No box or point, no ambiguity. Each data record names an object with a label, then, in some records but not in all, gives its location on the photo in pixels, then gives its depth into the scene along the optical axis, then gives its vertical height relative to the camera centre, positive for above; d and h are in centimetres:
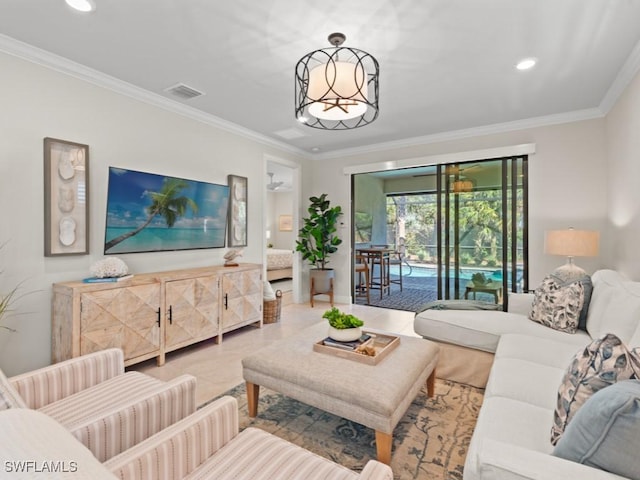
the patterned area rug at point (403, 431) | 172 -121
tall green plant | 541 +10
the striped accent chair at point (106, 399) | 122 -76
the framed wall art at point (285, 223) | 1017 +48
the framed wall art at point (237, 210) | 424 +37
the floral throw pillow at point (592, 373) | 102 -45
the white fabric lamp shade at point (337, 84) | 196 +97
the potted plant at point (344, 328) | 215 -61
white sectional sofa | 94 -73
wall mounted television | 304 +26
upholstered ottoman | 159 -79
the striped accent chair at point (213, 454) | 71 -76
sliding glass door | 423 +15
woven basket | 436 -101
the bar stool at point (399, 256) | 715 -43
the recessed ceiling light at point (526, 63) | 262 +149
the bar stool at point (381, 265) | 621 -55
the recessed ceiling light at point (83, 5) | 198 +147
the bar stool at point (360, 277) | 574 -73
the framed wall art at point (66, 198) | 258 +33
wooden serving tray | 194 -73
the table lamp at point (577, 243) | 313 -3
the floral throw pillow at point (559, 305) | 246 -52
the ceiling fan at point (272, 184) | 803 +139
